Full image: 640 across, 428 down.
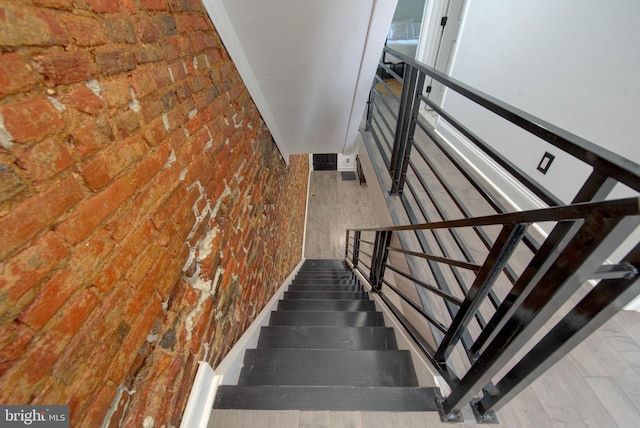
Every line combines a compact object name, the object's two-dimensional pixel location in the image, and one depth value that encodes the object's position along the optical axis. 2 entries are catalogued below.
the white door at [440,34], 3.09
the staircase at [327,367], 0.89
